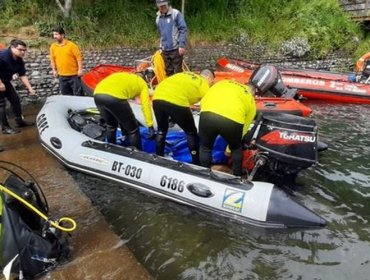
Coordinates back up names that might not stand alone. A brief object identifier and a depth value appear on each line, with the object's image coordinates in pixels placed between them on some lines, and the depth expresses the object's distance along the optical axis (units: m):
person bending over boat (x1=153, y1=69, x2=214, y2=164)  4.25
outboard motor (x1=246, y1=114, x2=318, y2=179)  3.90
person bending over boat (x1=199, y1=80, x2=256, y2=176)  3.82
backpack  2.81
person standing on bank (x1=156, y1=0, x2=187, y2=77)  6.38
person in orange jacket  6.52
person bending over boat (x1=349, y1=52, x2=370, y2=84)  8.45
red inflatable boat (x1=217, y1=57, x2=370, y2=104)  8.17
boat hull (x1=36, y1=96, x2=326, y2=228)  3.70
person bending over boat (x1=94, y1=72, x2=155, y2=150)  4.44
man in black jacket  5.64
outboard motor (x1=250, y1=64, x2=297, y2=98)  6.29
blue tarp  4.98
